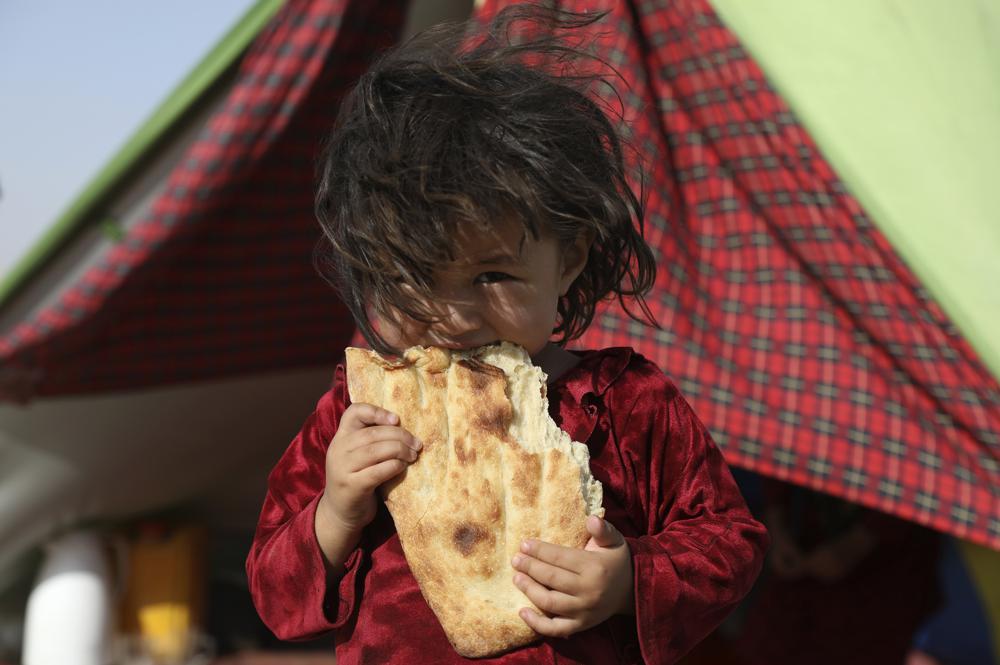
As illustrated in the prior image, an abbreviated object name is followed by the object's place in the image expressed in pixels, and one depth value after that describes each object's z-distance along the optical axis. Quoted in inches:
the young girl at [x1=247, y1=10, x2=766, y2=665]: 64.6
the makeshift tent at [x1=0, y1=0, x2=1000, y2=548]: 94.5
